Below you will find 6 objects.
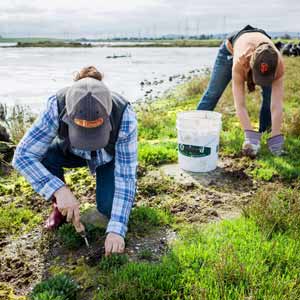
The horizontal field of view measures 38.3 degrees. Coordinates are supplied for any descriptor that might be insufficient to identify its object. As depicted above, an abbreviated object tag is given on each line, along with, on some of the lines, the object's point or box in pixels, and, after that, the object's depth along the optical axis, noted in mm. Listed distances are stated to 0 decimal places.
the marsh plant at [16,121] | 6395
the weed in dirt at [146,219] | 3430
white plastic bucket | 4578
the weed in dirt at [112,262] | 2791
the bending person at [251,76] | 4352
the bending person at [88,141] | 2549
